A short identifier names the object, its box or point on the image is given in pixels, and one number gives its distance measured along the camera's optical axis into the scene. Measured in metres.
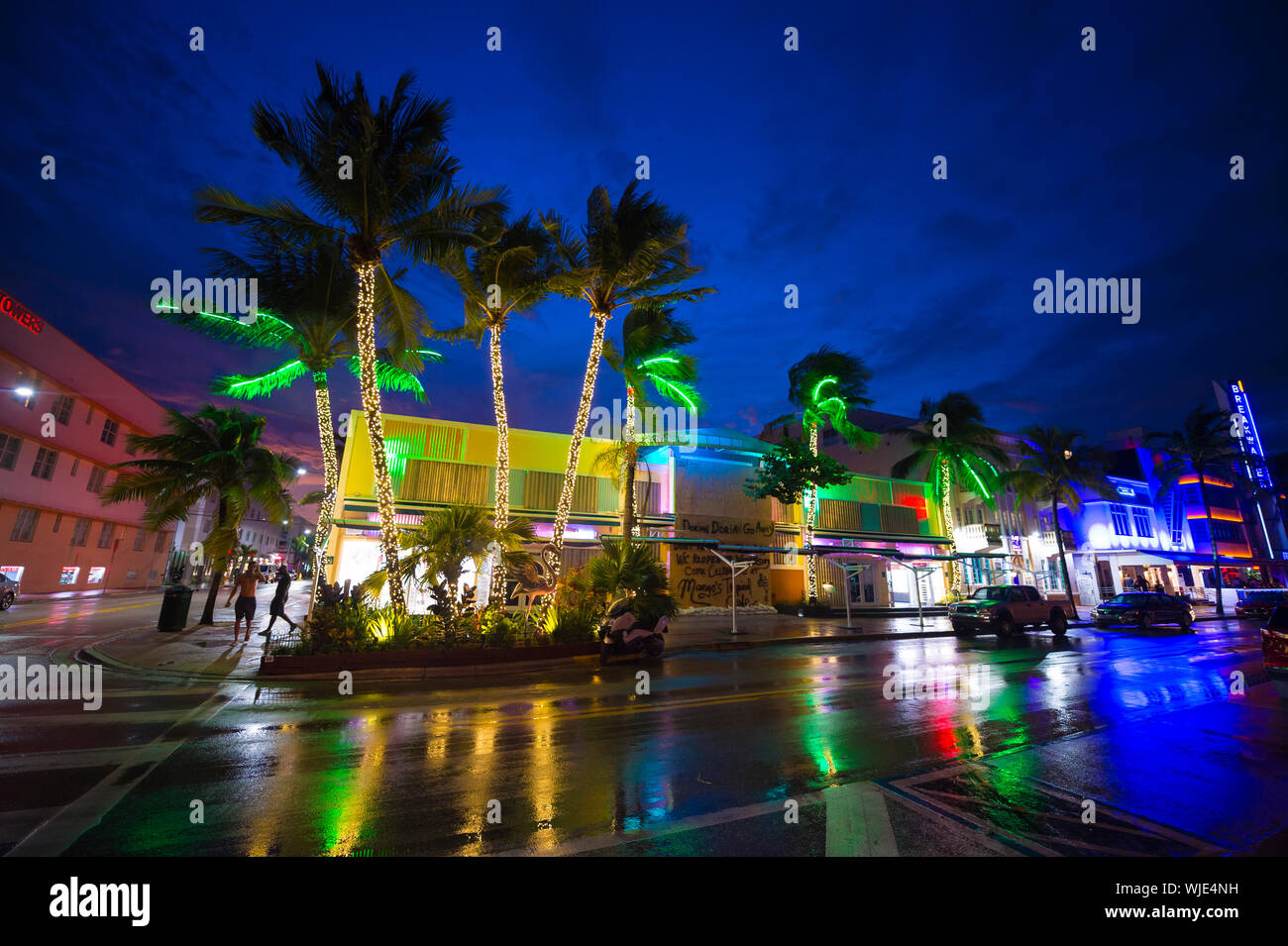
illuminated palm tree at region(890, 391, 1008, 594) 29.17
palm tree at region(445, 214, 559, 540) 13.66
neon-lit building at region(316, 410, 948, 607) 19.70
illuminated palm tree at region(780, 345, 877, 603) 26.16
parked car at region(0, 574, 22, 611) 19.47
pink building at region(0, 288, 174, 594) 23.86
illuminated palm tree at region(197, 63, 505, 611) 11.15
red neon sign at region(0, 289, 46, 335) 22.08
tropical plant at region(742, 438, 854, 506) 23.84
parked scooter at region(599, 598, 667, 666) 12.32
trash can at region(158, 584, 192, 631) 14.51
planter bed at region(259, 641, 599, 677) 10.05
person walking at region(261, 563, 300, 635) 13.17
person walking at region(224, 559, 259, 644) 13.60
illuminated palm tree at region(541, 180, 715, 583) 14.35
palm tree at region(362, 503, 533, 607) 11.45
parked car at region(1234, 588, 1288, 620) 27.69
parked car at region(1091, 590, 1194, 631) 20.55
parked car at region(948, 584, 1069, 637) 17.92
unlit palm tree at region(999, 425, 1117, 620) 28.84
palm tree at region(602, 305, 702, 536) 17.33
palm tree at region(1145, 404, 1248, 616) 33.78
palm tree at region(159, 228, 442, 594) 13.42
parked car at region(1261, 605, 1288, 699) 7.84
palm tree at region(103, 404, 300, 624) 15.87
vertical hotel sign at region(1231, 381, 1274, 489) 43.45
